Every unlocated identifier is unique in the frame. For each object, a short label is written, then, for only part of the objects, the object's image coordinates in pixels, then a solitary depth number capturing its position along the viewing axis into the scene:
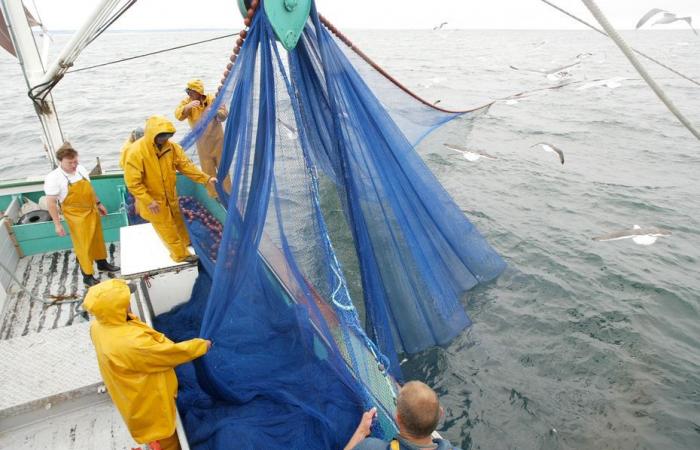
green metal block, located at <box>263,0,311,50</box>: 2.57
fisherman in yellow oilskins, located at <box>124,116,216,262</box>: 3.81
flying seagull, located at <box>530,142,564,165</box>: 9.58
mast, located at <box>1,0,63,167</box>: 5.04
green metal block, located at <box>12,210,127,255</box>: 5.10
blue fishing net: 2.92
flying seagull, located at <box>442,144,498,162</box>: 10.03
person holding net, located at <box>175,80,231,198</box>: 3.95
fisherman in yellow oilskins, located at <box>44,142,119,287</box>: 4.03
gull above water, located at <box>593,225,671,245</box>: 7.10
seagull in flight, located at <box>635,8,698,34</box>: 6.01
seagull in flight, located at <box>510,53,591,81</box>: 18.62
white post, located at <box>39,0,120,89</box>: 4.02
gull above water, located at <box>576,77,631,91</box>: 15.45
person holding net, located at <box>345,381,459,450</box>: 2.00
